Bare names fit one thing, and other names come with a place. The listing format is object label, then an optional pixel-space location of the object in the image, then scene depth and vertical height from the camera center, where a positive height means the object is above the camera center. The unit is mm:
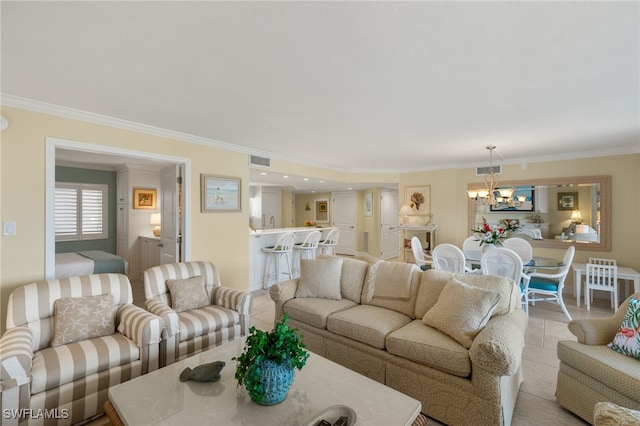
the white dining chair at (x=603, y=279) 4141 -922
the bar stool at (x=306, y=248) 5900 -622
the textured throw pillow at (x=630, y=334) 1965 -802
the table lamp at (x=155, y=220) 6074 -66
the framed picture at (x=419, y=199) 6461 +371
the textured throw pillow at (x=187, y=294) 2928 -771
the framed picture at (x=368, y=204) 8844 +356
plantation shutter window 5594 +115
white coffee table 1471 -983
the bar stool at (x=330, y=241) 6613 -567
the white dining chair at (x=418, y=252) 4527 -554
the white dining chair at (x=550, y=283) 3836 -897
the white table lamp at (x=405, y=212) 6648 +81
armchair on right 1812 -952
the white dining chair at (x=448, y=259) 3776 -558
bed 3807 -626
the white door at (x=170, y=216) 3938 +10
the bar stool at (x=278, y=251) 5336 -615
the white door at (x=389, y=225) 8719 -265
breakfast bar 5289 -653
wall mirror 4805 +97
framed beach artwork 4078 +327
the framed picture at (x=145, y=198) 5934 +373
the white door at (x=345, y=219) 9211 -95
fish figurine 1764 -930
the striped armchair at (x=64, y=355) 1783 -934
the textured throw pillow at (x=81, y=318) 2219 -779
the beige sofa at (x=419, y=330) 1873 -891
